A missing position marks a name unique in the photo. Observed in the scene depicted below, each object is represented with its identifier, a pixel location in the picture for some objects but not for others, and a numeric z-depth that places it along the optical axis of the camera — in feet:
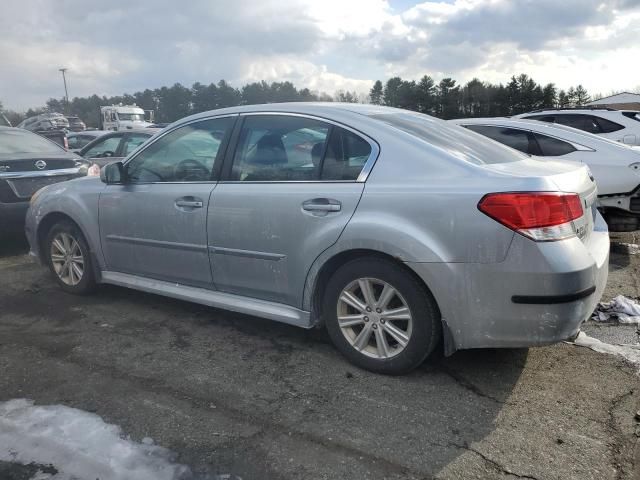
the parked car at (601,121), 31.42
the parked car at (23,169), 21.67
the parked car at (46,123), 104.64
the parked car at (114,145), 31.48
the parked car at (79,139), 53.47
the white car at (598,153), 19.95
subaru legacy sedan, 9.35
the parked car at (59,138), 49.64
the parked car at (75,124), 126.93
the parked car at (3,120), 42.41
